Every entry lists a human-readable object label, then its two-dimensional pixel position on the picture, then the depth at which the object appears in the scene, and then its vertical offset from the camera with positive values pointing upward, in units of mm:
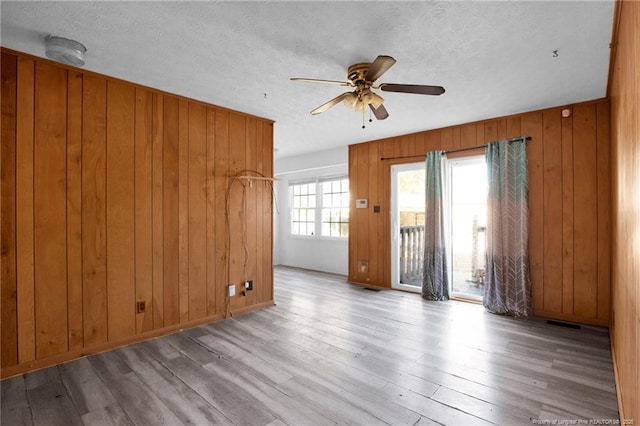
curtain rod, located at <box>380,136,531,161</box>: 3845 +945
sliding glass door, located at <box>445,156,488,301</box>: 4441 +5
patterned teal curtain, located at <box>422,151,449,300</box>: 4469 -354
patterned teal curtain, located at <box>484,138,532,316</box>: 3791 -212
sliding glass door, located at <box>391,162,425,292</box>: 5016 -55
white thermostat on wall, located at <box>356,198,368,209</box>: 5477 +215
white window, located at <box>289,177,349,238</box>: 6352 +171
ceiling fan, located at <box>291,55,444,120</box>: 2328 +998
